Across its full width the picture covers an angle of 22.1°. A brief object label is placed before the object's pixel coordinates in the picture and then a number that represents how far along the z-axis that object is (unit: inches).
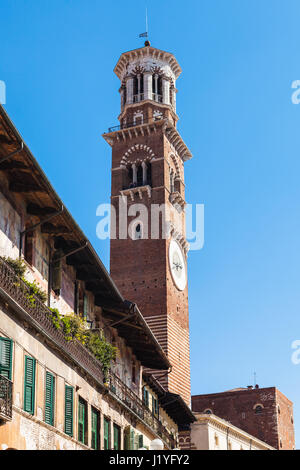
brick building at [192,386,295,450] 2787.9
